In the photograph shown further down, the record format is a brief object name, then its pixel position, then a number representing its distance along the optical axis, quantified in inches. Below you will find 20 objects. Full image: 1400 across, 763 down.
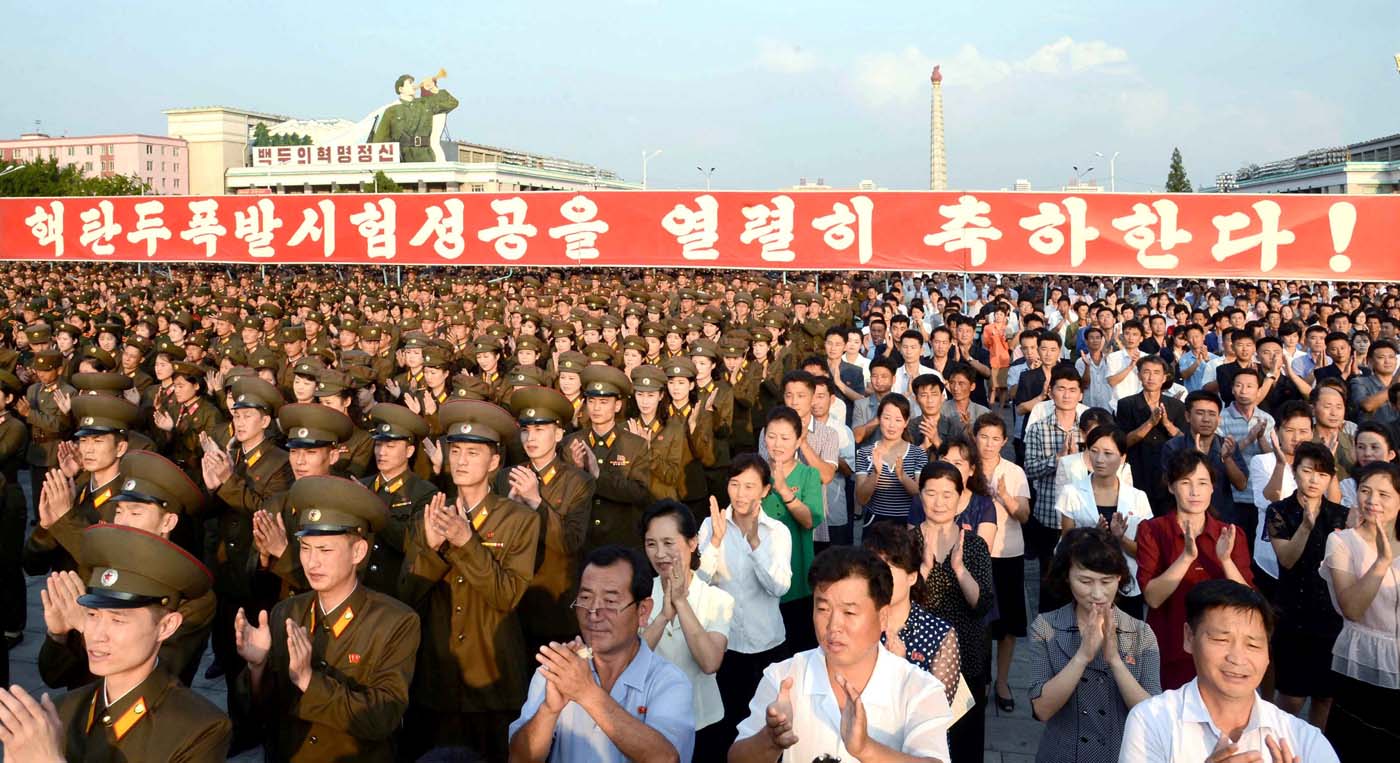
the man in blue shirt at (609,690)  98.1
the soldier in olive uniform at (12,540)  204.5
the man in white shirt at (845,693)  97.7
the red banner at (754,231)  486.0
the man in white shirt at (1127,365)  320.5
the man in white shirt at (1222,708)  99.7
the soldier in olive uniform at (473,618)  147.8
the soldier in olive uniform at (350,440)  231.0
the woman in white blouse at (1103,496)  188.1
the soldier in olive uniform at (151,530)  135.9
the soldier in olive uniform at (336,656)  121.3
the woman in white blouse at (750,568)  156.7
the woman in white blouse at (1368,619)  145.9
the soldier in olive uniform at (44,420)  289.6
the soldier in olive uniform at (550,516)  173.3
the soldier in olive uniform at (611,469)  216.7
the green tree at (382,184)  2410.2
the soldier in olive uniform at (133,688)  103.0
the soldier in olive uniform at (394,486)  175.0
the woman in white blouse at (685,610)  132.1
